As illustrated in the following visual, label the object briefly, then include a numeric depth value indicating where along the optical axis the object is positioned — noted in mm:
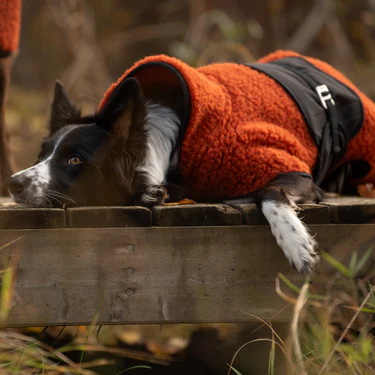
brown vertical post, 5793
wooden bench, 4133
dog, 4613
